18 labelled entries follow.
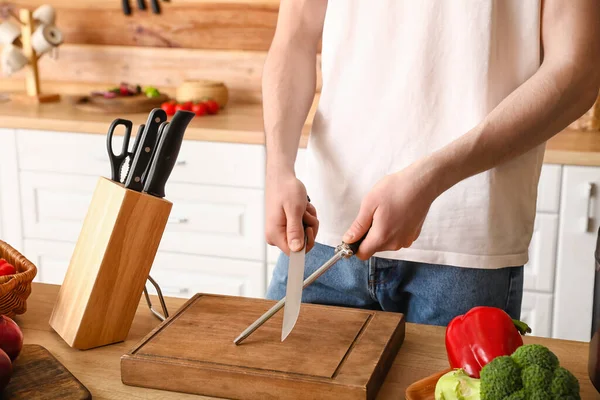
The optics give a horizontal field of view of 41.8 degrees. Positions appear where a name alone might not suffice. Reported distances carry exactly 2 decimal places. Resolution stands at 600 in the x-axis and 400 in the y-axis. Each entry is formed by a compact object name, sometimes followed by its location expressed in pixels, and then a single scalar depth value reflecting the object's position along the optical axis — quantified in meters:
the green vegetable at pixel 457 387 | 0.79
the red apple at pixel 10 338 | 0.92
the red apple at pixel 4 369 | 0.86
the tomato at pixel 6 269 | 1.11
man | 1.07
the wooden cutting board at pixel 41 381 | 0.89
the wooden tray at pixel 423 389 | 0.84
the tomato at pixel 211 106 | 2.66
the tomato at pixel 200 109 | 2.62
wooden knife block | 1.04
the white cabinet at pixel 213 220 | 2.17
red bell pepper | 0.88
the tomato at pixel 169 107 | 2.61
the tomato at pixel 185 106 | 2.59
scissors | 1.08
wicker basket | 1.07
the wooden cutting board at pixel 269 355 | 0.90
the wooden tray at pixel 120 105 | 2.67
